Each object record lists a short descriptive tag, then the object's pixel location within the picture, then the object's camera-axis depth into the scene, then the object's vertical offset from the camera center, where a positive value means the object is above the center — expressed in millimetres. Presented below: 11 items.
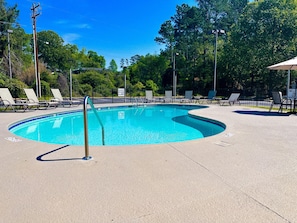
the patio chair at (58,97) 11305 -73
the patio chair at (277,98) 7999 -91
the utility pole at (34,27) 12781 +4203
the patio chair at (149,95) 15688 +73
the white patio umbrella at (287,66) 7327 +1118
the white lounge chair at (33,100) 9922 -179
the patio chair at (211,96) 14545 -13
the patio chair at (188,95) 15203 +64
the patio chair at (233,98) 11977 -129
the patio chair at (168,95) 15836 +70
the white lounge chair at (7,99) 8750 -113
